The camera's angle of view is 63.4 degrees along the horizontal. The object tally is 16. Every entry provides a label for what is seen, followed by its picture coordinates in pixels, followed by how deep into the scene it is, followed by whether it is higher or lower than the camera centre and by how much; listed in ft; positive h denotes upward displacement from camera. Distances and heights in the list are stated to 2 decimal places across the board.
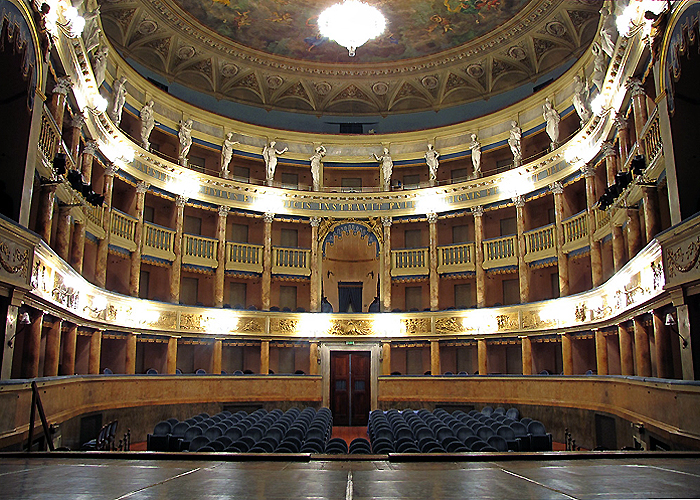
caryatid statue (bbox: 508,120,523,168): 84.79 +31.30
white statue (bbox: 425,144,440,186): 91.97 +31.11
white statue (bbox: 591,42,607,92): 60.49 +31.07
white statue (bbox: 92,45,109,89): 62.03 +31.86
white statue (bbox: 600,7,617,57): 54.46 +30.66
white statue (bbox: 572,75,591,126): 70.69 +32.15
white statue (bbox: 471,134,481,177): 89.20 +31.24
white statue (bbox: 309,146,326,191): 94.17 +31.37
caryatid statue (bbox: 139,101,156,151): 78.95 +31.87
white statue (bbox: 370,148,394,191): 94.02 +30.90
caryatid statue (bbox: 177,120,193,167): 84.48 +31.66
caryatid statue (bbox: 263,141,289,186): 91.91 +31.23
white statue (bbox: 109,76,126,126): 71.15 +31.95
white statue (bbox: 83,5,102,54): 55.67 +31.63
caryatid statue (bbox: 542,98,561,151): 78.74 +31.93
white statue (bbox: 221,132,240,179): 89.04 +31.47
